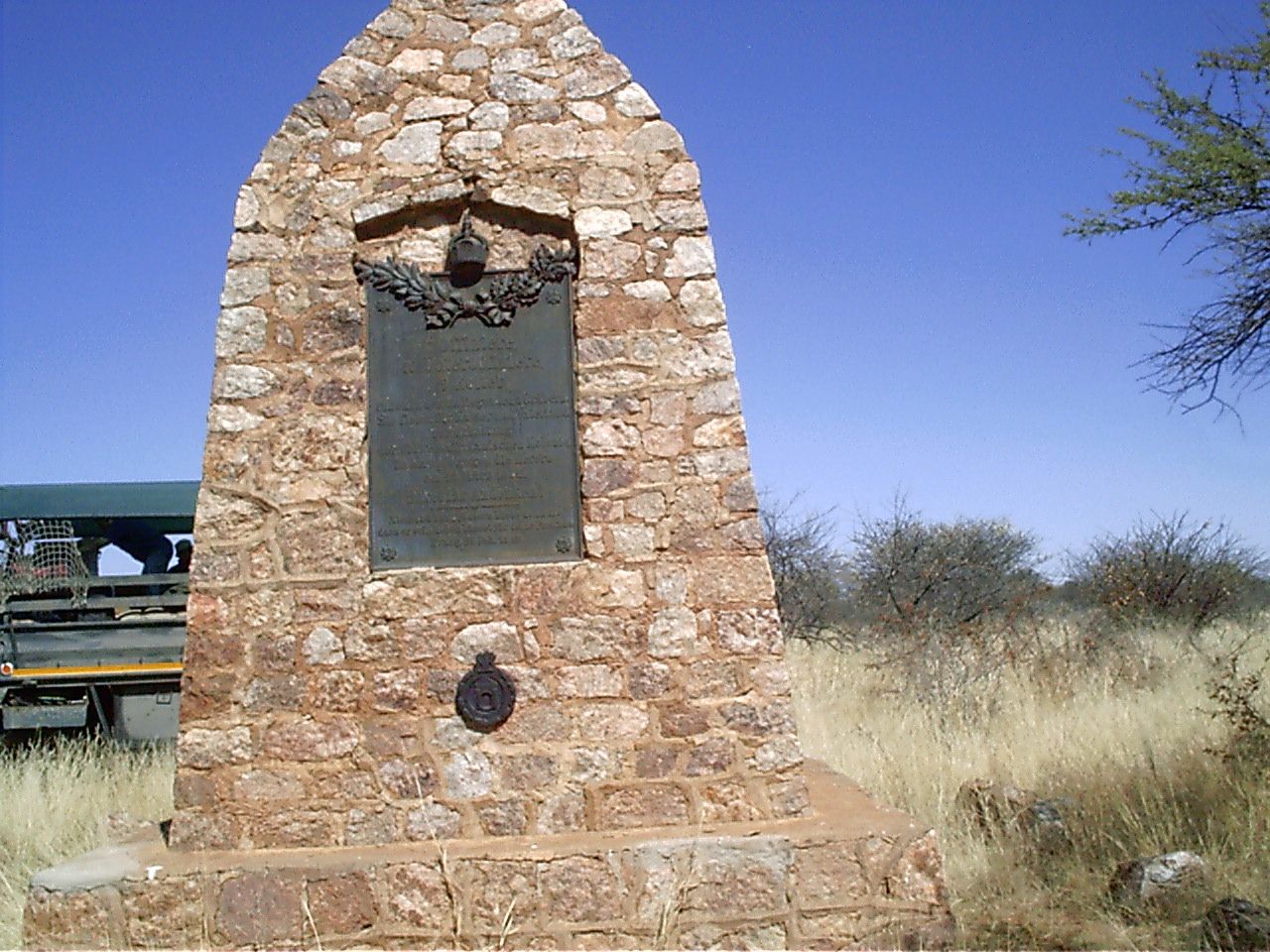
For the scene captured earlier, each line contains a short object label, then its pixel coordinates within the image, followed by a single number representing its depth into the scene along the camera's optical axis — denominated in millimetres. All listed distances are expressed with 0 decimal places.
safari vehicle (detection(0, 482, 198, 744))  8781
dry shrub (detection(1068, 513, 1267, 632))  14289
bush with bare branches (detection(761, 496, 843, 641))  16031
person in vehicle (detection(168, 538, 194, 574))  9922
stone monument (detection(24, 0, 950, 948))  4062
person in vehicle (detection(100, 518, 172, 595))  9797
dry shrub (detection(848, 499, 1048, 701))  10562
